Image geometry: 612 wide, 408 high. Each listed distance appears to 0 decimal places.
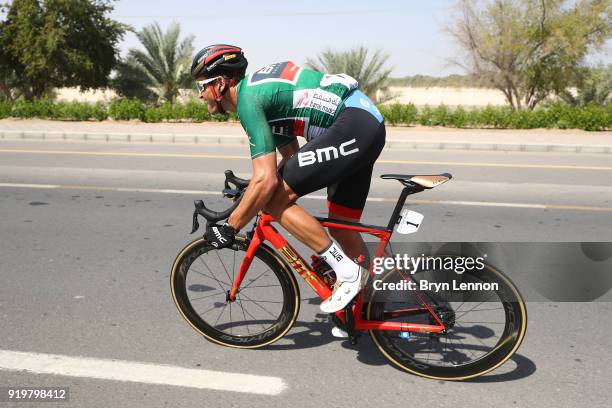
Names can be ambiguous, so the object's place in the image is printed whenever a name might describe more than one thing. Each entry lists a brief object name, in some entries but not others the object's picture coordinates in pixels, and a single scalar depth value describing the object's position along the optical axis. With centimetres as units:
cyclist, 293
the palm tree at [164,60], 3020
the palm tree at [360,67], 2686
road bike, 298
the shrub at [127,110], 2123
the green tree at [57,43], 3384
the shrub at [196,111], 2109
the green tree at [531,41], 2694
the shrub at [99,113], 2145
